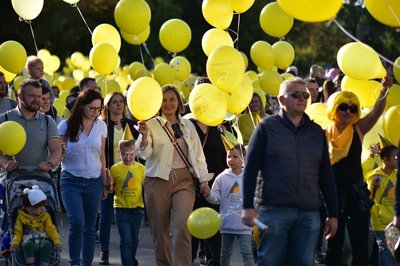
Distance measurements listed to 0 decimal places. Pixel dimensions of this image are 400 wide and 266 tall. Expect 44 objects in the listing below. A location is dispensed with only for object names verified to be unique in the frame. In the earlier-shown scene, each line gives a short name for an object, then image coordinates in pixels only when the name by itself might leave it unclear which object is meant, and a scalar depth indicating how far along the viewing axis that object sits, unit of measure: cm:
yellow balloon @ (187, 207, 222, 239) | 1036
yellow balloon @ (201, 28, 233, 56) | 1264
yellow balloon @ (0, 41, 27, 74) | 1366
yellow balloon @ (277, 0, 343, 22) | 862
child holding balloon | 1098
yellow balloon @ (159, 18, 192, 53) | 1443
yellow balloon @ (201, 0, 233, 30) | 1214
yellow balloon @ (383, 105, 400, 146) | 1002
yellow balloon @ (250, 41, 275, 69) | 1509
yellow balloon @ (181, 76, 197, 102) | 1723
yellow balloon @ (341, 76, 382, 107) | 1093
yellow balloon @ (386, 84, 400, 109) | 1055
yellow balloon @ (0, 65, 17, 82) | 1448
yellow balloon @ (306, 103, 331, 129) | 1080
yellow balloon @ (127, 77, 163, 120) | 1066
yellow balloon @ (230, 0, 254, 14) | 1177
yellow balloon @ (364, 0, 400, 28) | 920
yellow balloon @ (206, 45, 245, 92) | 1080
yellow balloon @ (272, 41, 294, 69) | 1506
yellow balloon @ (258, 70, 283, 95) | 1451
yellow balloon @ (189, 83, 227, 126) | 1098
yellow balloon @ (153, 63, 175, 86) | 1597
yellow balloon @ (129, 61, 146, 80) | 1903
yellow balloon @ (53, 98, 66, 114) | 1794
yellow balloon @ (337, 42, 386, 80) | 1060
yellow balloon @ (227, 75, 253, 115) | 1141
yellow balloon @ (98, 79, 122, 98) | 1570
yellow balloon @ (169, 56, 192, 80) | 1689
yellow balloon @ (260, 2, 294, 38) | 1364
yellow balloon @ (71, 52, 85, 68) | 2630
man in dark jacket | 869
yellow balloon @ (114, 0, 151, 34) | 1281
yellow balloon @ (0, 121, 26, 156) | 1024
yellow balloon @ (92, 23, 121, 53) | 1458
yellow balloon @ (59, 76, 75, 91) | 2372
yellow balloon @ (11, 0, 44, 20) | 1350
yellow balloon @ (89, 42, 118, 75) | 1361
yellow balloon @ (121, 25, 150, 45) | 1452
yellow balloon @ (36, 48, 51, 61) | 2219
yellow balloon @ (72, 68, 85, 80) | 2617
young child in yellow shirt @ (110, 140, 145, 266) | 1175
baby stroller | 1017
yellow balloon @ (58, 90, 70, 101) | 1980
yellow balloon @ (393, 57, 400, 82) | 1046
